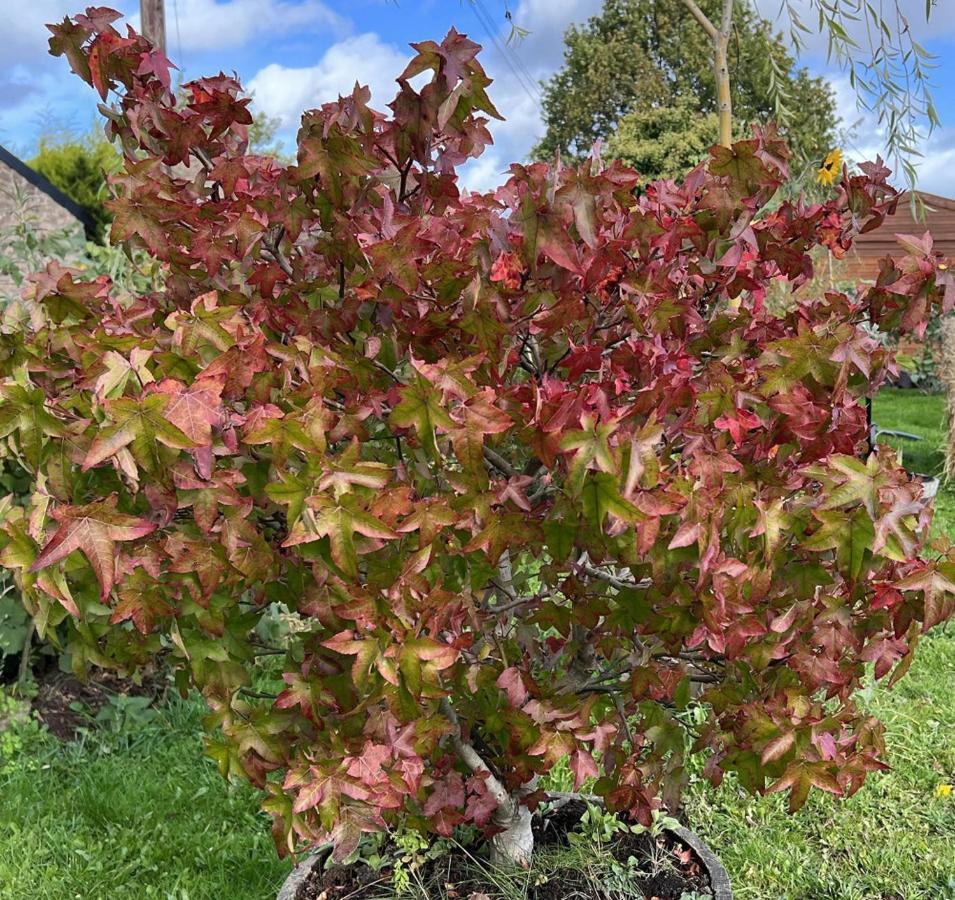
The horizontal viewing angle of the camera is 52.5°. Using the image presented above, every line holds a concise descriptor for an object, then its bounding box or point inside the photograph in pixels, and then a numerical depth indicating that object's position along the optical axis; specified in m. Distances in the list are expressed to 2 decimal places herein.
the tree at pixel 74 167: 15.99
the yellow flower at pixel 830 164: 3.09
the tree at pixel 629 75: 26.75
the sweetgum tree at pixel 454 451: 1.29
